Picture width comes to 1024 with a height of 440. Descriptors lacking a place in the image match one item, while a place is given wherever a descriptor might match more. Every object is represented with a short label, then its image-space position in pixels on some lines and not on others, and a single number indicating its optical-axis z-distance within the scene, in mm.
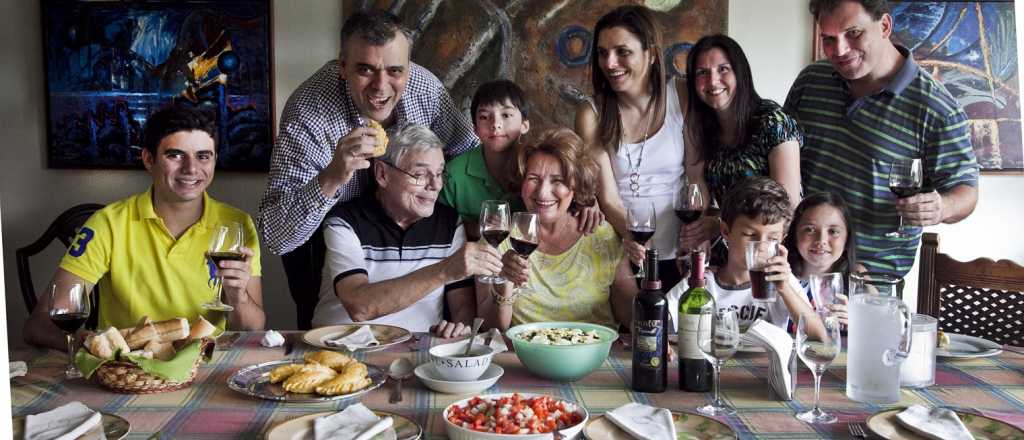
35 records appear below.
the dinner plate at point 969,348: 1900
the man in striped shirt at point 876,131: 2795
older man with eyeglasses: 2535
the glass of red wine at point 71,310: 1698
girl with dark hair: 2523
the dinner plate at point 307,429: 1371
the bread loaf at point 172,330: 1732
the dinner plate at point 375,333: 2021
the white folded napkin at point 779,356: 1579
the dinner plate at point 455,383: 1619
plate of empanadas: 1596
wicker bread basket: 1600
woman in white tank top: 2750
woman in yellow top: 2496
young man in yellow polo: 2467
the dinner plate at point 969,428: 1399
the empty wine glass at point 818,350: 1473
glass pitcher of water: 1577
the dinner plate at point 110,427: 1372
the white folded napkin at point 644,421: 1367
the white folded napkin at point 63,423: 1361
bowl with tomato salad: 1342
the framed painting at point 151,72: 3930
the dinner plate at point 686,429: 1391
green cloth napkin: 1590
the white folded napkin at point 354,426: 1360
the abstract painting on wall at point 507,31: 3896
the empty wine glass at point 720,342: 1467
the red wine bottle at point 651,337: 1601
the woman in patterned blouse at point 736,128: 2639
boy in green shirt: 2828
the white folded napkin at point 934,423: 1373
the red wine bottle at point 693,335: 1581
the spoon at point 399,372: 1618
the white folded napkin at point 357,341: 1972
